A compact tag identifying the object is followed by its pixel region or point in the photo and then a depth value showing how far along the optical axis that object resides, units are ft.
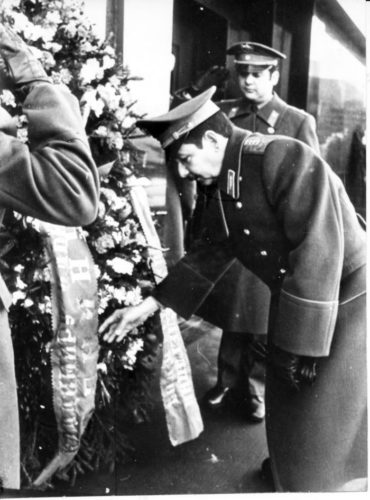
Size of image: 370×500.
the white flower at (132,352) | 7.97
